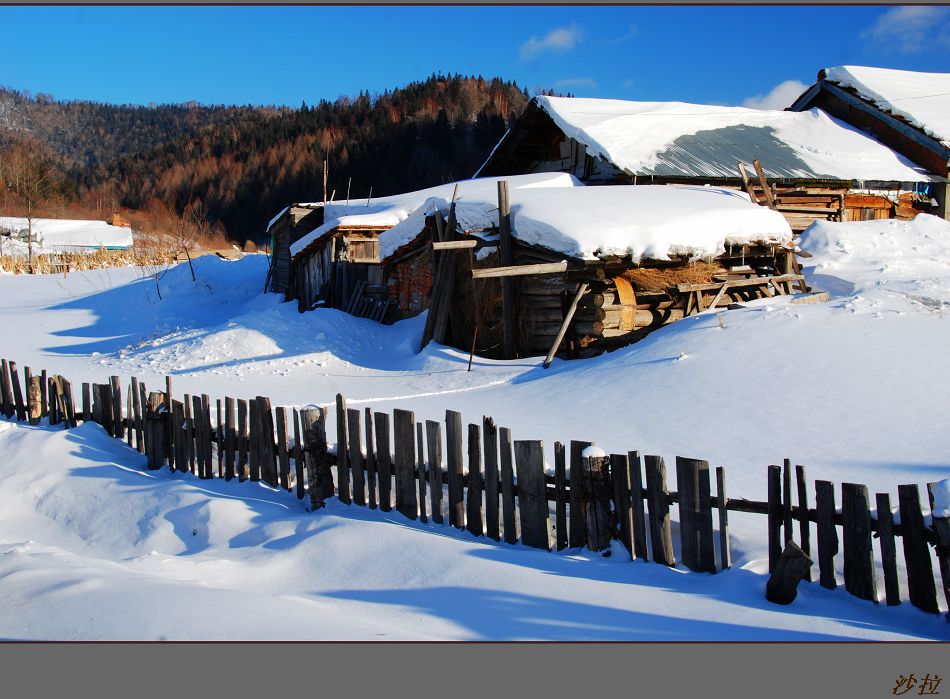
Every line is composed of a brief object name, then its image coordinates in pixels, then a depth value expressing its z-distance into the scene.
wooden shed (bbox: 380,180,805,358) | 12.91
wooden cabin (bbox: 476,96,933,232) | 20.27
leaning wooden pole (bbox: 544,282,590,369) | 12.46
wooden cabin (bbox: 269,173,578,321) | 20.23
